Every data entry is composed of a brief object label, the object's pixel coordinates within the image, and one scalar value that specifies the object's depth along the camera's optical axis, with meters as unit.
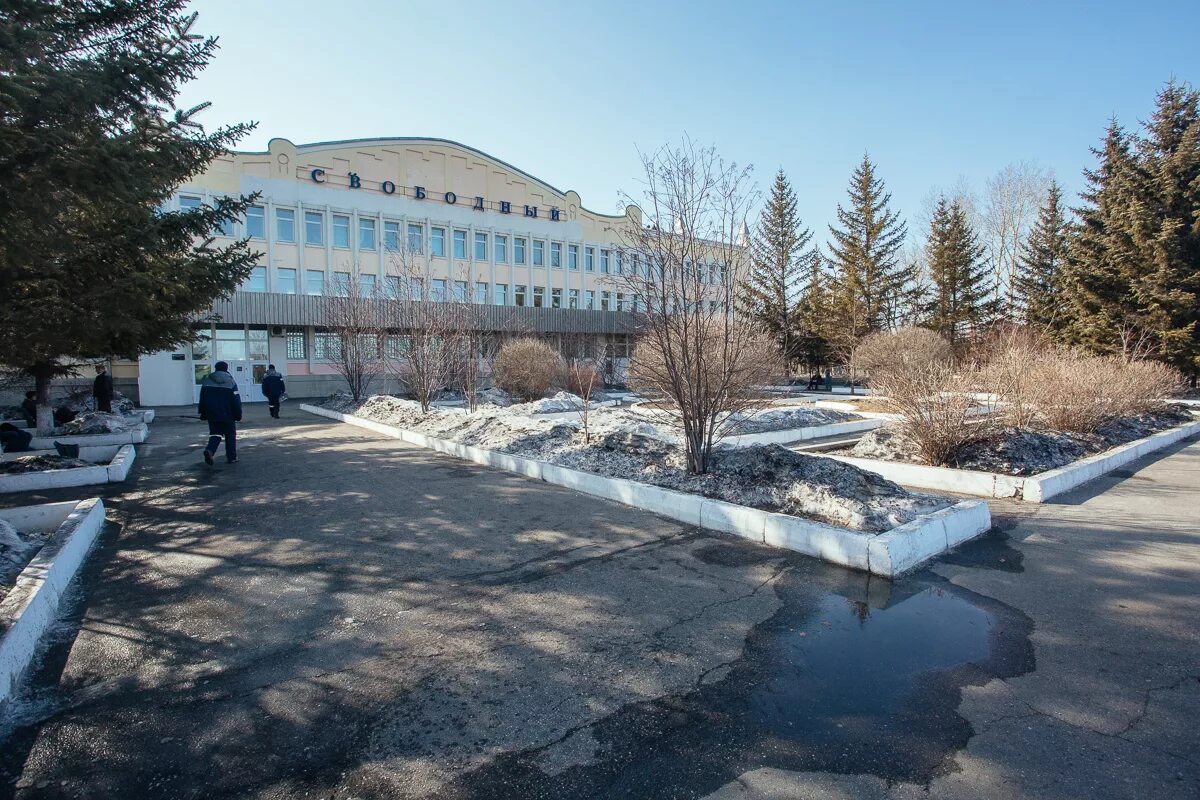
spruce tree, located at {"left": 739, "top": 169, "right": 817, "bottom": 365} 40.59
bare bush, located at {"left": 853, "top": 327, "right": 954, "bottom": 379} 23.66
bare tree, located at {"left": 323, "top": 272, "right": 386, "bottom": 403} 21.06
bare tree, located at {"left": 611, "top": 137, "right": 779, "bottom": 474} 7.32
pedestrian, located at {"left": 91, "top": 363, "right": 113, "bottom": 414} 17.33
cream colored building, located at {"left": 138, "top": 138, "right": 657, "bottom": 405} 30.22
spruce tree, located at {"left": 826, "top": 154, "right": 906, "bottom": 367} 36.94
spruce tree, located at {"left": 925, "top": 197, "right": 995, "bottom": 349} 36.88
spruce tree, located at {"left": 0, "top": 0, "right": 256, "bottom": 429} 4.41
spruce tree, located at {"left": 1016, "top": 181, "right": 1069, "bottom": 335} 31.50
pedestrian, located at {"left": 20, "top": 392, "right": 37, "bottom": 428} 16.24
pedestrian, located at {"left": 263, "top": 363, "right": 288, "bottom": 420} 20.27
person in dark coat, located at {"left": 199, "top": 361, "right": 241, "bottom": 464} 10.33
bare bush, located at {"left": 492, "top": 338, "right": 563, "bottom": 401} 20.98
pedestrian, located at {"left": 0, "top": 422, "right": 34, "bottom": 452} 11.47
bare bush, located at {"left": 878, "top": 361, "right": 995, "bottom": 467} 8.64
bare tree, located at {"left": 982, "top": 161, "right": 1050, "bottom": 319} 37.34
